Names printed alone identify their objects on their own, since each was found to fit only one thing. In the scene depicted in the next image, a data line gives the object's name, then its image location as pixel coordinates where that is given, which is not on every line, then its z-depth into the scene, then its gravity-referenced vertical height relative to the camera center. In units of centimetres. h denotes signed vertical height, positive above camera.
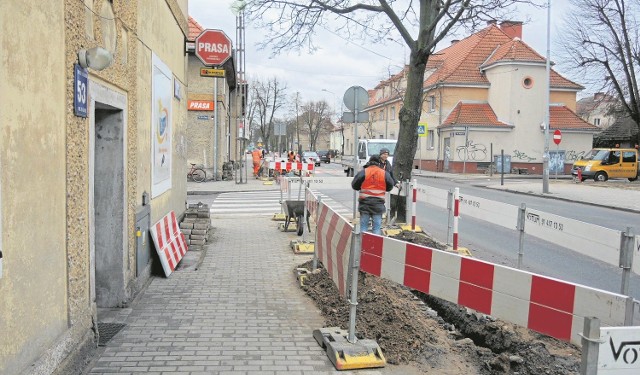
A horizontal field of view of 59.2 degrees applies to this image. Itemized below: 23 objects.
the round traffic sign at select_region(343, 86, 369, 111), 1089 +95
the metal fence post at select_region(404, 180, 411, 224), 1230 -112
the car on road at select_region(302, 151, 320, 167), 5265 -104
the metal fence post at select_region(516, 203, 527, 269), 771 -102
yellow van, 3384 -56
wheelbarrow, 1151 -135
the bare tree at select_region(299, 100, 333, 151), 8831 +493
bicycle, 2702 -153
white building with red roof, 3959 +300
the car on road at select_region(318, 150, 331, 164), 6472 -115
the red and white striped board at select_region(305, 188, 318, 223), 941 -99
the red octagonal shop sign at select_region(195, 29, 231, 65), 1195 +205
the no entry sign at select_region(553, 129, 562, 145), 2667 +80
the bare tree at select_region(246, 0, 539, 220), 1348 +237
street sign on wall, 438 +38
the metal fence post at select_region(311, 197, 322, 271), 761 -148
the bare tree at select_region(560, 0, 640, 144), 3488 +627
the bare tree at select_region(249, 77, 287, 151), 6975 +566
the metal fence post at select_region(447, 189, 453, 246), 1038 -94
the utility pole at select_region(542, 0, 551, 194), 2362 +7
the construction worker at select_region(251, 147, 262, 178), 3388 -102
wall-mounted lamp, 448 +65
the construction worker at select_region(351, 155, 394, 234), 934 -66
